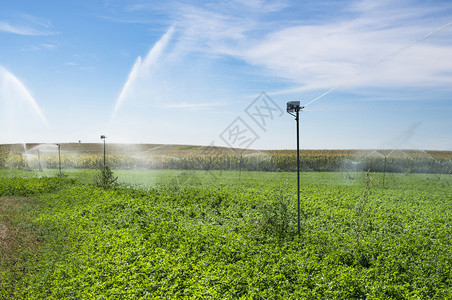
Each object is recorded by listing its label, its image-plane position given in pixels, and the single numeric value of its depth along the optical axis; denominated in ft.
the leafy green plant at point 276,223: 35.60
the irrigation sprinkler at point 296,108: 31.42
